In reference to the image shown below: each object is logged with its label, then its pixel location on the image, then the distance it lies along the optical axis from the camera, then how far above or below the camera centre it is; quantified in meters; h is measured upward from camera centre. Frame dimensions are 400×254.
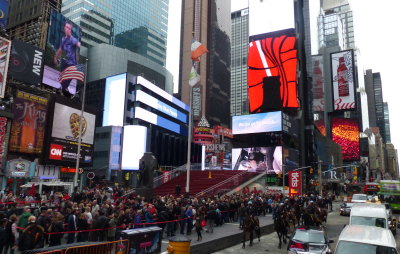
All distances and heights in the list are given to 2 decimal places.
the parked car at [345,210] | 33.03 -2.46
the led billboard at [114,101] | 81.69 +19.71
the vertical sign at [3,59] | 37.53 +13.45
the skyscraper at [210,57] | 152.75 +61.70
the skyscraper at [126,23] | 116.06 +61.04
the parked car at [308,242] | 13.13 -2.32
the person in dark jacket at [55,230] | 12.55 -1.95
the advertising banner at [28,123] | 42.81 +7.29
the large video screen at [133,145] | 74.43 +8.01
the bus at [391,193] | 35.94 -0.73
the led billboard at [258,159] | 67.94 +5.08
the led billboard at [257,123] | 72.60 +13.52
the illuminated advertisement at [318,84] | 146.75 +44.38
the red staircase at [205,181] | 39.98 +0.12
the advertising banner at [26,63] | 46.87 +16.60
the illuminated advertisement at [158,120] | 84.94 +17.16
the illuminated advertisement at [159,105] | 85.77 +21.79
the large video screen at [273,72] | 83.75 +28.69
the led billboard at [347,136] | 145.25 +21.95
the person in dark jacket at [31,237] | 10.19 -1.83
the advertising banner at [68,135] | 49.16 +6.78
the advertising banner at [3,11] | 44.11 +22.17
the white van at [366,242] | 9.53 -1.65
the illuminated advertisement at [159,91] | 86.51 +25.93
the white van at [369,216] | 15.92 -1.48
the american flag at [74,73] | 31.25 +10.00
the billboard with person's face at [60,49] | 57.44 +23.73
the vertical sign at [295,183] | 32.31 +0.10
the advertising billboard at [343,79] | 122.81 +39.24
